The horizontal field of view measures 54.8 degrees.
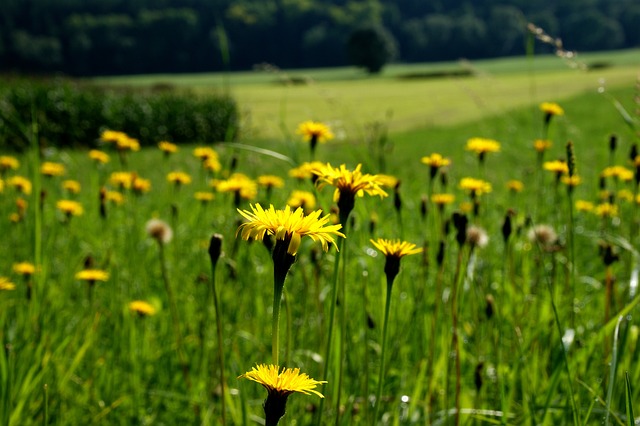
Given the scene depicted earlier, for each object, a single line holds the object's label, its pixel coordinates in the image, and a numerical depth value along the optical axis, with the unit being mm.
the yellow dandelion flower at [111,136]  2416
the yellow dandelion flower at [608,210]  2126
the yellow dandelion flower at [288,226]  718
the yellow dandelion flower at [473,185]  1993
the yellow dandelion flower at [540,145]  2239
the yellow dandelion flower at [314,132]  1652
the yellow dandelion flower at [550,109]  2107
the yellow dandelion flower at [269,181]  2135
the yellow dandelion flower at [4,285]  1482
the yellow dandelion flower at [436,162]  1799
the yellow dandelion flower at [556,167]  1990
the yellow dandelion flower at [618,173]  2239
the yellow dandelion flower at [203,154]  2338
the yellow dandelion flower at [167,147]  2621
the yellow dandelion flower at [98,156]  2785
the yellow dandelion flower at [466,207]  2364
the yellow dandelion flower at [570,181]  1539
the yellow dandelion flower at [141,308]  1901
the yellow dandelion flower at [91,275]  1850
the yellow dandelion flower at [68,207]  2390
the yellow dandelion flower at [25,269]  1961
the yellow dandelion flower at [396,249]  1016
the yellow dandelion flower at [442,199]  2070
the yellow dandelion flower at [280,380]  689
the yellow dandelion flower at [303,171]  1252
